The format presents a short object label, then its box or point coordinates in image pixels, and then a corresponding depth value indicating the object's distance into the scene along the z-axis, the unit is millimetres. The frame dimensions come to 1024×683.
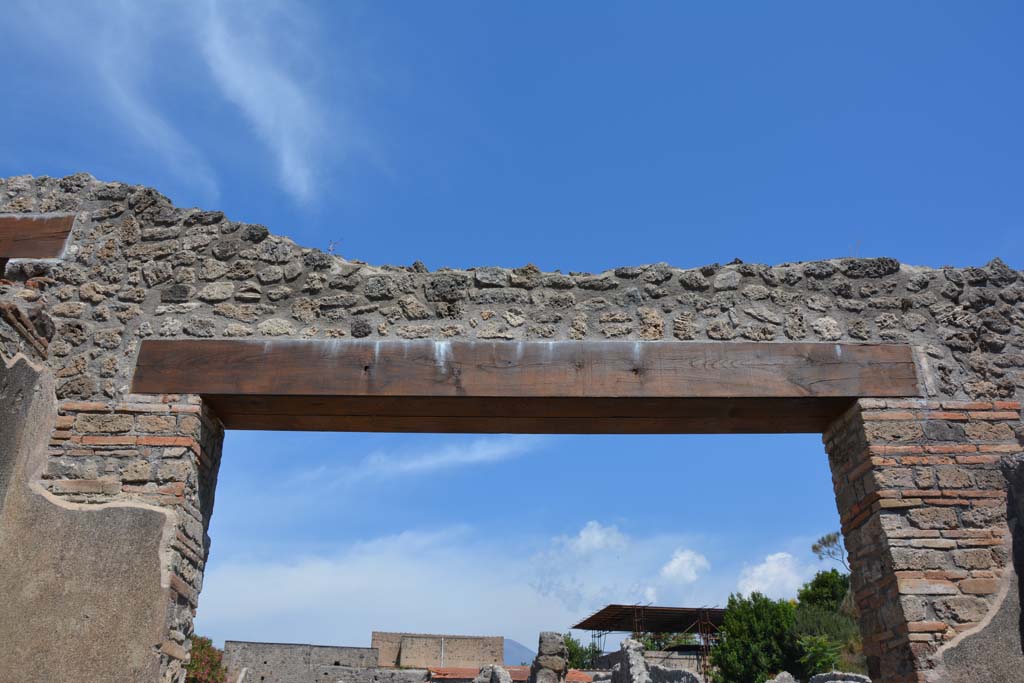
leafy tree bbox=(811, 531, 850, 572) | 32034
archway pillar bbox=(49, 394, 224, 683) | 3852
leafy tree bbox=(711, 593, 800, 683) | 19547
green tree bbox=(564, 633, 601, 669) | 31984
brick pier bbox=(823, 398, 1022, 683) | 3793
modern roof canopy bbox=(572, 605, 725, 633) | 21922
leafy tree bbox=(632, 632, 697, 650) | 23847
